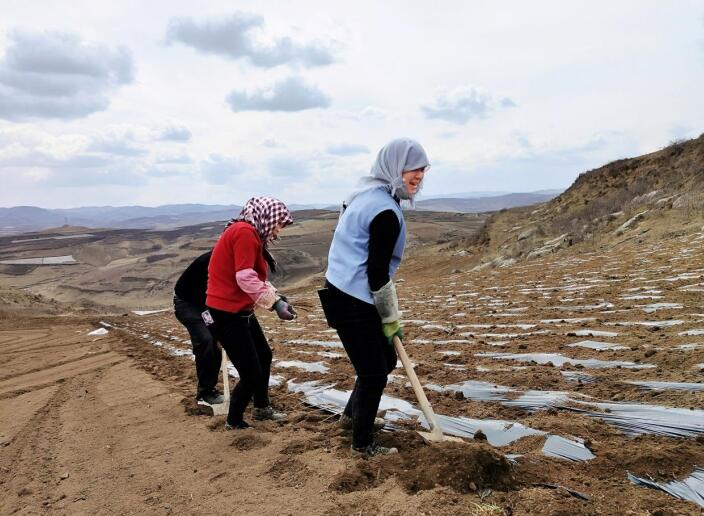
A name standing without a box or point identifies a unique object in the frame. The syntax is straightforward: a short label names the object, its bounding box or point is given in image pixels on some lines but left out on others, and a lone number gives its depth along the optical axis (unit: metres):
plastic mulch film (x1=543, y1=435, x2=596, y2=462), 2.56
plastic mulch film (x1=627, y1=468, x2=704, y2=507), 2.11
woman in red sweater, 3.38
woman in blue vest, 2.65
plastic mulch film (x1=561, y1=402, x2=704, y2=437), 2.76
